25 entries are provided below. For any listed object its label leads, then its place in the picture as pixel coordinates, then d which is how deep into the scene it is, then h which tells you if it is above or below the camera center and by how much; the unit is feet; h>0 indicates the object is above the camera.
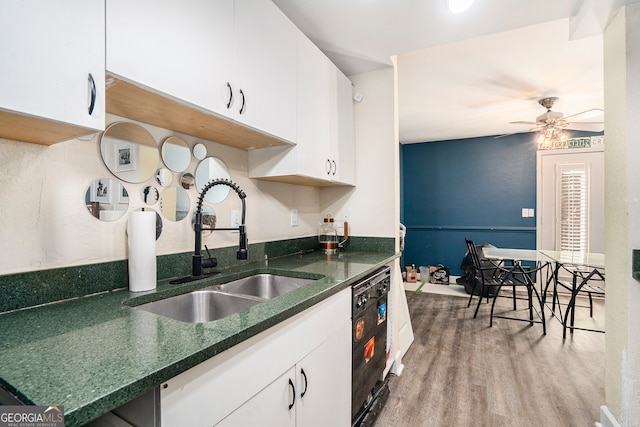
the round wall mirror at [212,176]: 4.94 +0.65
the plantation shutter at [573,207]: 14.21 +0.15
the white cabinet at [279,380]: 2.23 -1.60
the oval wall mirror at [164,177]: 4.30 +0.54
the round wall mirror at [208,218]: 5.01 -0.08
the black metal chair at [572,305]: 9.15 -3.03
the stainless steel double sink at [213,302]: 3.89 -1.24
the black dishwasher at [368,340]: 5.01 -2.38
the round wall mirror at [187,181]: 4.65 +0.52
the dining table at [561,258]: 9.00 -1.56
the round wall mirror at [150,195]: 4.12 +0.26
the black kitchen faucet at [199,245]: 4.40 -0.48
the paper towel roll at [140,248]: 3.70 -0.43
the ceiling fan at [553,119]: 10.42 +3.37
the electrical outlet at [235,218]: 5.50 -0.10
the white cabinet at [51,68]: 2.15 +1.15
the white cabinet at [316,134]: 5.59 +1.65
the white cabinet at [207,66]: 2.97 +1.78
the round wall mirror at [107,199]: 3.60 +0.18
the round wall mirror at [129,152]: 3.74 +0.82
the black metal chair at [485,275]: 11.82 -2.70
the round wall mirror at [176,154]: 4.40 +0.91
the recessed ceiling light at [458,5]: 4.88 +3.43
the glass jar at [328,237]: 7.55 -0.63
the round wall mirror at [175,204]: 4.40 +0.15
